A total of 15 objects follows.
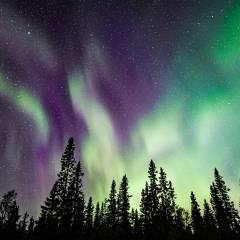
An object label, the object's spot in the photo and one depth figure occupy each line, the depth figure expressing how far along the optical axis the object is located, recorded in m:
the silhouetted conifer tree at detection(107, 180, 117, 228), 62.38
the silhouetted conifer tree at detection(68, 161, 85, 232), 47.02
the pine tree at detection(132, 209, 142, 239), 54.22
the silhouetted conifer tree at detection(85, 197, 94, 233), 77.91
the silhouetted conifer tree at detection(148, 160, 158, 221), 55.00
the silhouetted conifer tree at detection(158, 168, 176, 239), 44.93
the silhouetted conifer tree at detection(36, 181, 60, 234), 29.90
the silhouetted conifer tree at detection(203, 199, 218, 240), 39.75
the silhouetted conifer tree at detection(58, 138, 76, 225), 37.59
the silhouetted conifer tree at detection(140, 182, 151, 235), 57.86
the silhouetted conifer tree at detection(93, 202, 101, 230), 96.92
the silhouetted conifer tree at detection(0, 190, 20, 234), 70.00
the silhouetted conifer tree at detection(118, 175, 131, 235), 57.75
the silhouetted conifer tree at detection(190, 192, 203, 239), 57.46
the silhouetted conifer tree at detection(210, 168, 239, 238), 56.88
